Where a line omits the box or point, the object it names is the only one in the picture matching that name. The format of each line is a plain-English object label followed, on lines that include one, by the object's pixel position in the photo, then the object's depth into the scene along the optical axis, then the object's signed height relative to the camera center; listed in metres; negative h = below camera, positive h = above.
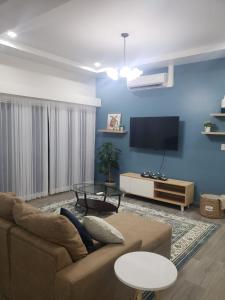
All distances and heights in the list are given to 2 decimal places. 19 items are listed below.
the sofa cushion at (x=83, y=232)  1.91 -0.82
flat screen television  4.95 -0.02
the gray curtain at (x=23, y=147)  4.51 -0.33
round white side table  1.47 -0.92
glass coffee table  4.00 -1.09
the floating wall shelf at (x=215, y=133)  4.30 -0.02
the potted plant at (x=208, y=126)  4.50 +0.11
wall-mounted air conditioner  4.95 +1.07
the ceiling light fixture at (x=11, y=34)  3.73 +1.51
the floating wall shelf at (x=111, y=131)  5.80 +0.00
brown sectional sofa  1.51 -0.95
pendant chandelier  3.74 +0.93
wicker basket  4.16 -1.32
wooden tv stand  4.62 -1.18
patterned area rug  2.95 -1.48
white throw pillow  1.93 -0.81
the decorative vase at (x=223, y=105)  4.28 +0.48
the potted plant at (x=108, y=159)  5.77 -0.68
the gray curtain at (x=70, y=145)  5.33 -0.34
